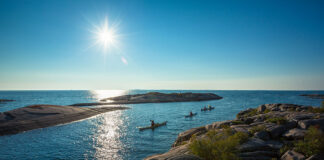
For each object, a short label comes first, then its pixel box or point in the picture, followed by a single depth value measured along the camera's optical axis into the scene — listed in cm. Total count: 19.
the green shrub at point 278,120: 1672
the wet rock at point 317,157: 999
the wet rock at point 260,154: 1158
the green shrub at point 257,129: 1555
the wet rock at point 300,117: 1715
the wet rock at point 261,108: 3516
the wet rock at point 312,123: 1478
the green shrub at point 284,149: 1189
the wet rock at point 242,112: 4035
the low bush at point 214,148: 970
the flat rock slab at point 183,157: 1045
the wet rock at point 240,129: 1608
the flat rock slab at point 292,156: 1053
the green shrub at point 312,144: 1062
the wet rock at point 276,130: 1480
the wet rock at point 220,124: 2058
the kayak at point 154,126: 3514
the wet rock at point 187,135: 2295
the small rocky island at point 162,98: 11456
